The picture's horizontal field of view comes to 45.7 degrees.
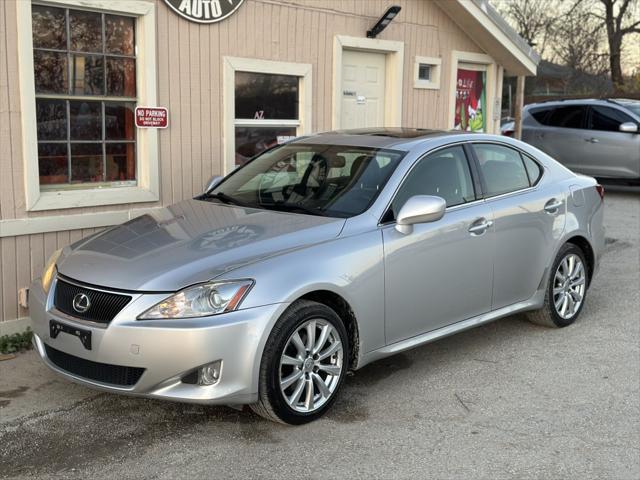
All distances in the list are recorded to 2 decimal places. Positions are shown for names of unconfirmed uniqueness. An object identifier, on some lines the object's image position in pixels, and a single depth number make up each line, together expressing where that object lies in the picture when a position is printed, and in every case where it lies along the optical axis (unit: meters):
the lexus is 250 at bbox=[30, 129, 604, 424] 3.81
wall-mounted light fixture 8.25
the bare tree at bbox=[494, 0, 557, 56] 39.66
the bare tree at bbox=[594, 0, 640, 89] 30.38
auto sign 6.62
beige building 5.78
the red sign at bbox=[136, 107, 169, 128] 6.48
